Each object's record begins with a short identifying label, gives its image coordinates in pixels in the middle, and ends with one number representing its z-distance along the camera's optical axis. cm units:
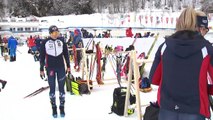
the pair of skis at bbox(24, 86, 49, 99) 767
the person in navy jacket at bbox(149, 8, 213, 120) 227
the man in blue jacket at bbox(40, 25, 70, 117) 554
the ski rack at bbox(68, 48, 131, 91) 780
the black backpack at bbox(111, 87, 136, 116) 555
